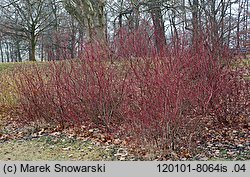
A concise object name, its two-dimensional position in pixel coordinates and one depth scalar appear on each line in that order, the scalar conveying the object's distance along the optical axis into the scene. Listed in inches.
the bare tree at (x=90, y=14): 498.4
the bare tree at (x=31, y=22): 866.0
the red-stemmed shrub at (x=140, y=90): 168.4
